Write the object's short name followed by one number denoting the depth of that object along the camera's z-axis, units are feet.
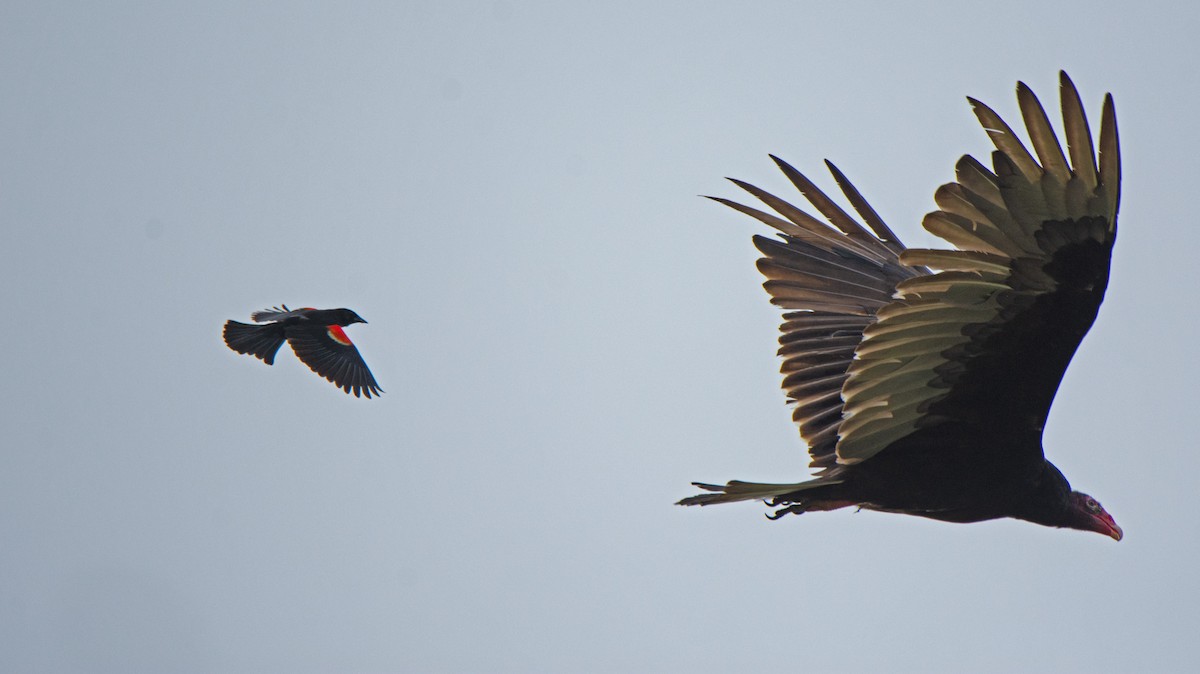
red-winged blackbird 78.54
